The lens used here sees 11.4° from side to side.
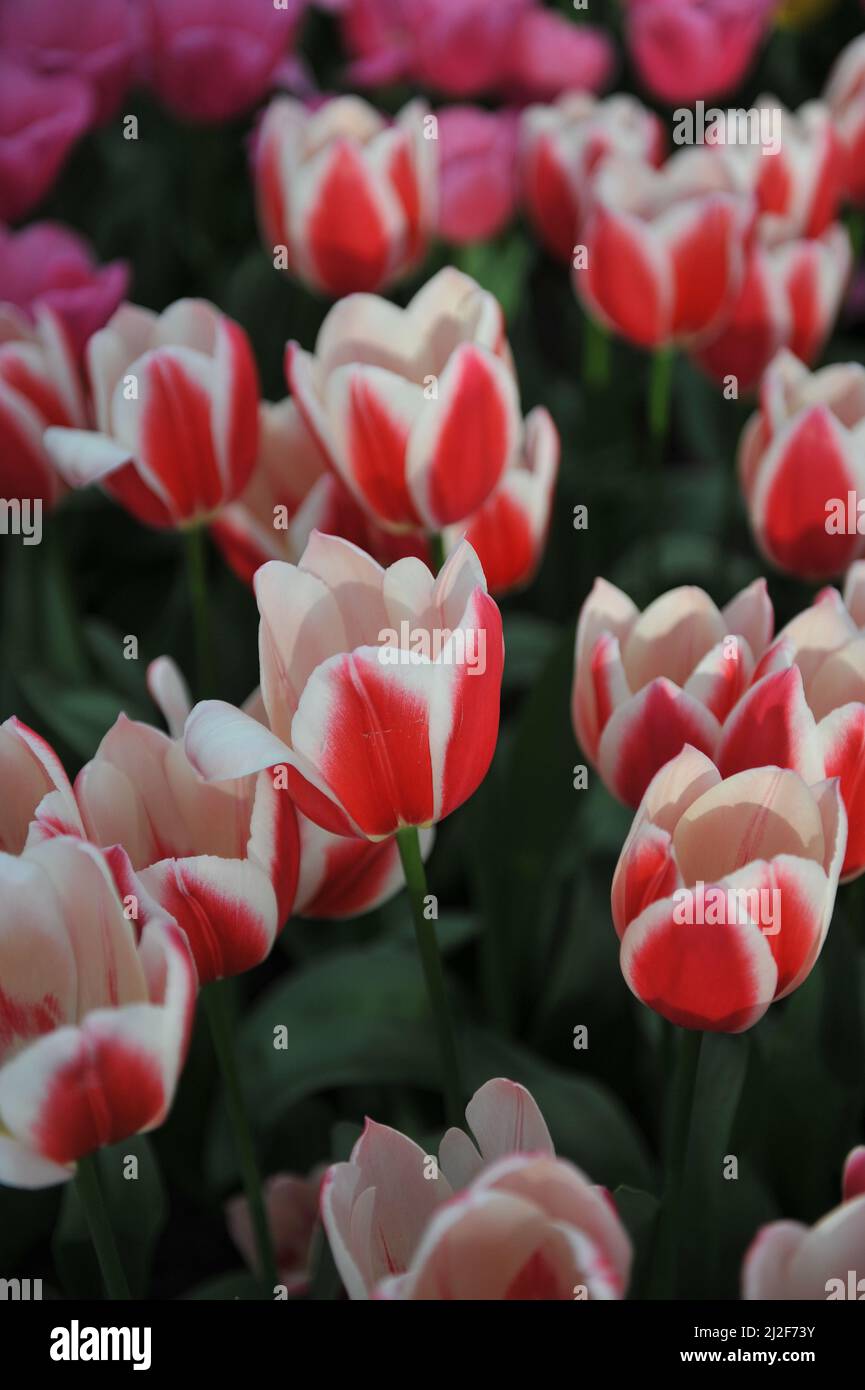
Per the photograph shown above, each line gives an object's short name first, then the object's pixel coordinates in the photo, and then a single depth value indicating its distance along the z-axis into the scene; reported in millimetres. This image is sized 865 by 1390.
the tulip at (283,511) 1074
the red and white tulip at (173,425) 1068
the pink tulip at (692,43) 1354
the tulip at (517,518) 1088
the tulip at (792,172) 1211
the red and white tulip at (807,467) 1074
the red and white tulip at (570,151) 1235
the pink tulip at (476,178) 1328
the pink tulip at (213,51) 1351
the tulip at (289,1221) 1083
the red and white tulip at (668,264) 1161
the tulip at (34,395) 1108
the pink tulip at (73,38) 1369
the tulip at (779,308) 1179
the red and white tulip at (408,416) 1045
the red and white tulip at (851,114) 1275
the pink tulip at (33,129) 1286
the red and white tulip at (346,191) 1180
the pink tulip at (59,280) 1142
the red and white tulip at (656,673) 973
